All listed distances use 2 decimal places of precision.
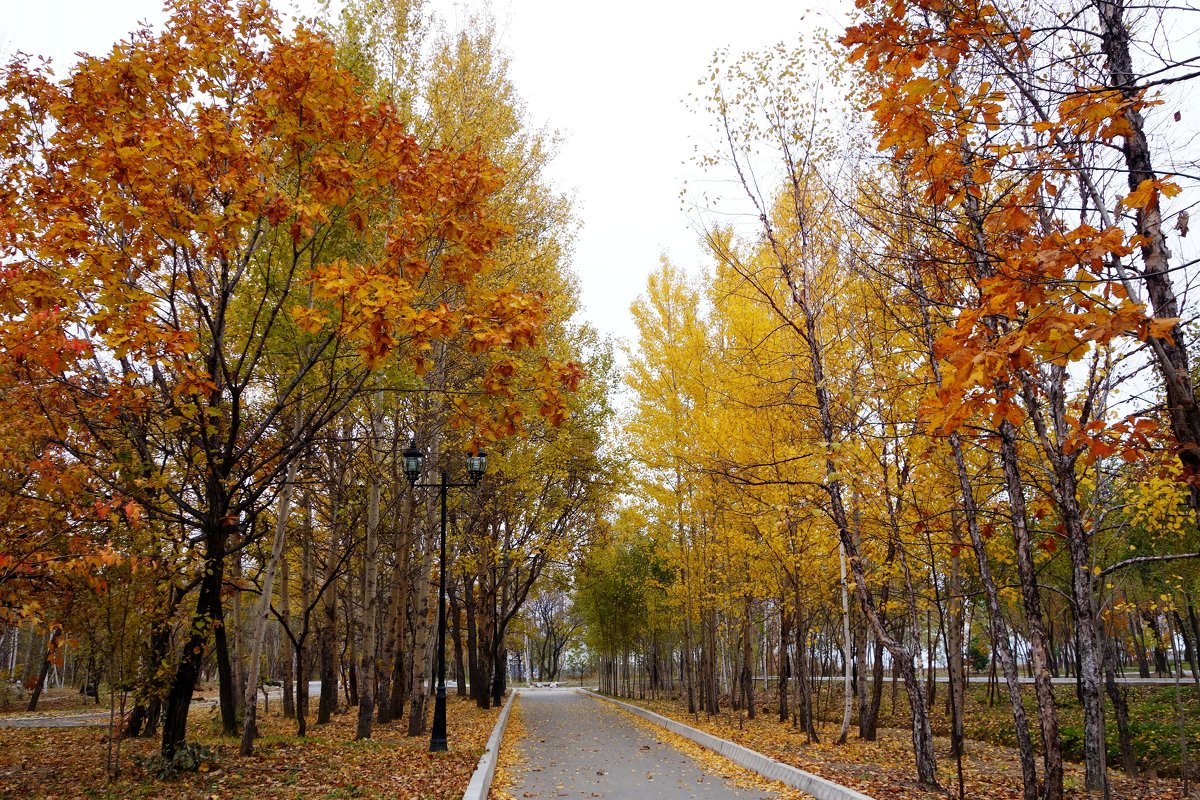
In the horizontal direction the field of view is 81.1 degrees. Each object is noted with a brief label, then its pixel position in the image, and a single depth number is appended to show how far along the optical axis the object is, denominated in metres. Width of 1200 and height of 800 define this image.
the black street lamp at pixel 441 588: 11.05
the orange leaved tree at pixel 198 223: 5.38
